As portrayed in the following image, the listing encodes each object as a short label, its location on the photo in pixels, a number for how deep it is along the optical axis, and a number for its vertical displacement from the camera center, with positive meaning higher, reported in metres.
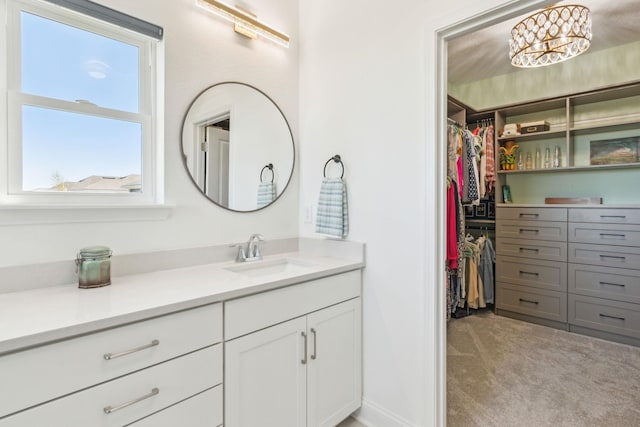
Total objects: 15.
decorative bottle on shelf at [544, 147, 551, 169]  3.35 +0.58
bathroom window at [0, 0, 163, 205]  1.27 +0.48
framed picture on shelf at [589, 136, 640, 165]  2.90 +0.58
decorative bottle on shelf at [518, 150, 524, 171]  3.51 +0.56
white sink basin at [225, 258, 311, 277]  1.75 -0.33
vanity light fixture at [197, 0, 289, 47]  1.71 +1.13
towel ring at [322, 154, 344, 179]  1.94 +0.33
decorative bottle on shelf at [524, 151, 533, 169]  3.47 +0.55
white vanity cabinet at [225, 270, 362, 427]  1.26 -0.67
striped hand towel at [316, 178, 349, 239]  1.87 +0.01
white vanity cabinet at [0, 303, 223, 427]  0.82 -0.50
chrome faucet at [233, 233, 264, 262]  1.85 -0.24
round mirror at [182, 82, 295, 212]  1.74 +0.40
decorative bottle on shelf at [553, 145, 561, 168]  3.24 +0.57
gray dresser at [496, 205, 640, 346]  2.70 -0.55
